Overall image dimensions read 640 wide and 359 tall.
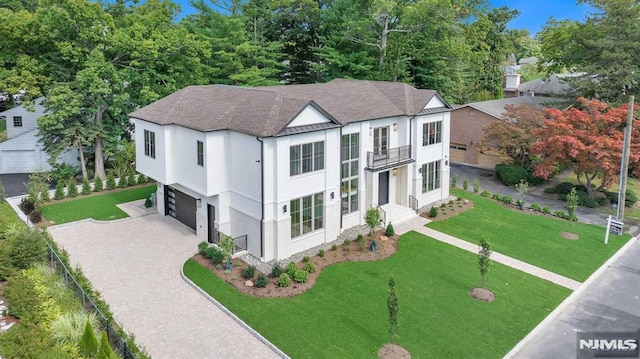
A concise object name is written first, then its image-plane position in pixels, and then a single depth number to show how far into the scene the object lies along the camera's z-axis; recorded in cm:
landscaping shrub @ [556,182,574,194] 3338
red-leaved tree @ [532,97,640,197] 2914
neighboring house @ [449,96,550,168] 4012
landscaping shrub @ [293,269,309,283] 1947
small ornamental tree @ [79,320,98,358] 1260
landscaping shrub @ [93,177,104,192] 3175
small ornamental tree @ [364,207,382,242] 2319
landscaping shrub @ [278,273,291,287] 1903
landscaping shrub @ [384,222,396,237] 2456
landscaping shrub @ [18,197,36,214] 2712
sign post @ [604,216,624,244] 2572
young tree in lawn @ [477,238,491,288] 1892
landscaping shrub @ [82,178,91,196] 3103
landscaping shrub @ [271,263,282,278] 1962
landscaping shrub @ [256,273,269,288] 1895
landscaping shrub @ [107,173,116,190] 3228
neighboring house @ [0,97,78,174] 3694
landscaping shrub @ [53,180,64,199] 3014
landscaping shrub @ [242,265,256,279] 1964
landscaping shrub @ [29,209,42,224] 2588
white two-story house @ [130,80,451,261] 2095
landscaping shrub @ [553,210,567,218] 2856
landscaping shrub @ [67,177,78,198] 3058
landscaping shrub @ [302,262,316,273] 2030
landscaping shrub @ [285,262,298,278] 1964
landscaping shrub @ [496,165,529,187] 3528
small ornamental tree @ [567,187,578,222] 2653
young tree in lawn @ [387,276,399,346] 1444
